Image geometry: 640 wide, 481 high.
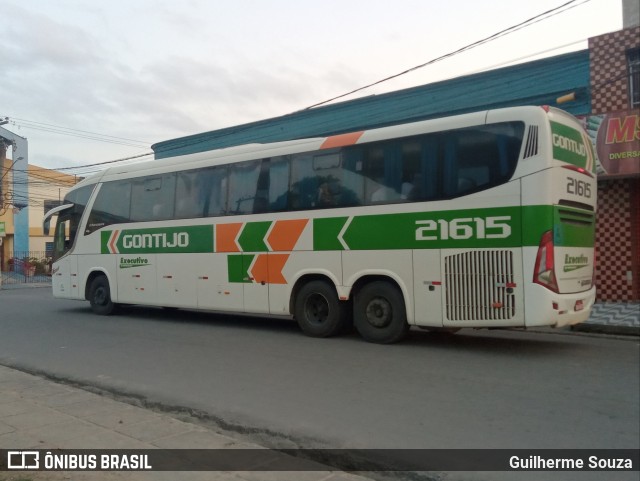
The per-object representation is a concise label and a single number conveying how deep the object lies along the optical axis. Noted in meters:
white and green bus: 8.47
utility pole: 37.44
